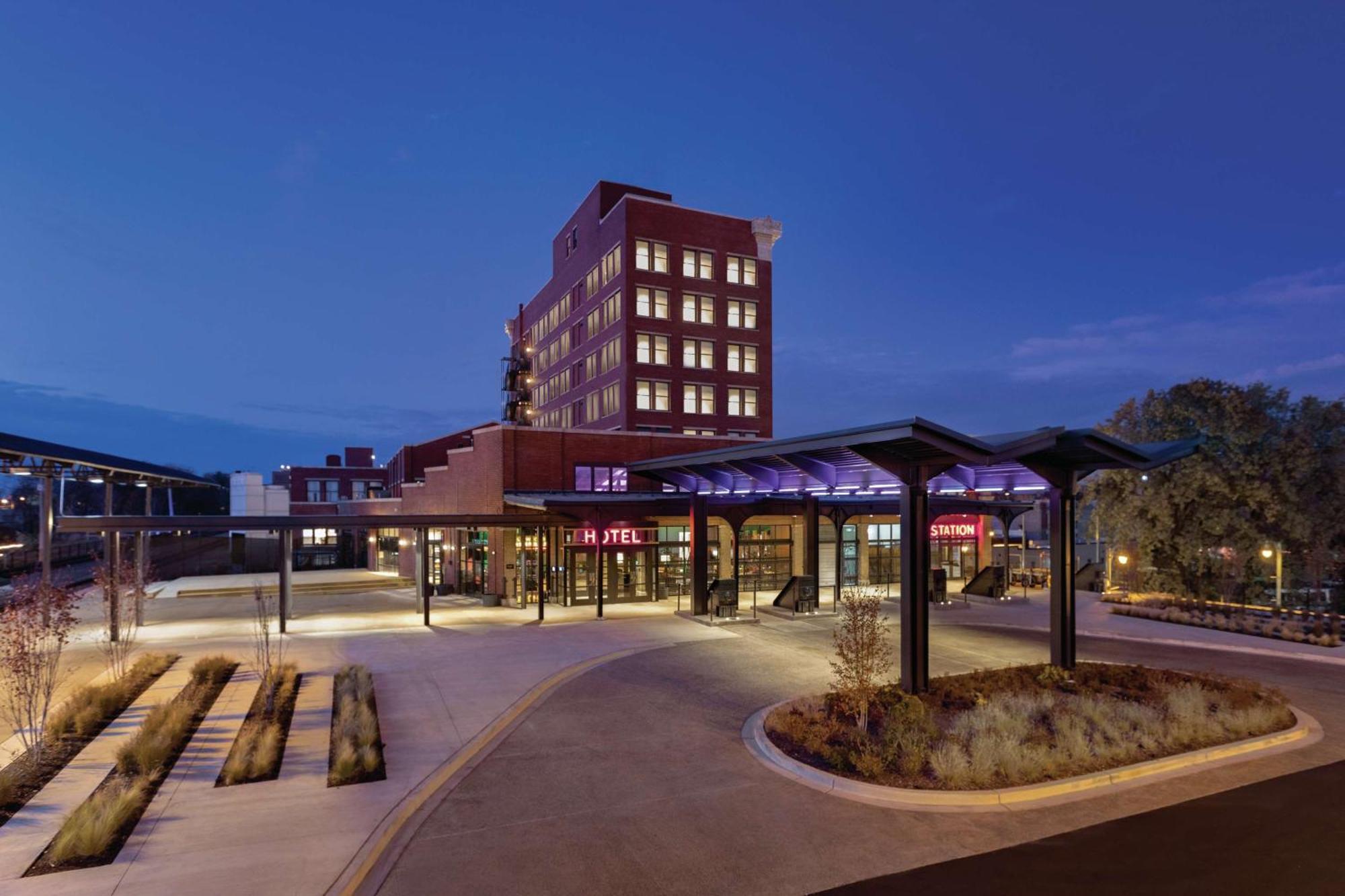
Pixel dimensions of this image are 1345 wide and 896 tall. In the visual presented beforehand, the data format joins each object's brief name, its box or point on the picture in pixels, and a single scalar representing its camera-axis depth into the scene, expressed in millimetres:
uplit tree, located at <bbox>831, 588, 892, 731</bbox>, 12602
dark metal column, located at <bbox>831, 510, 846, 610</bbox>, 32619
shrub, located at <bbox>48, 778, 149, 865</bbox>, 8359
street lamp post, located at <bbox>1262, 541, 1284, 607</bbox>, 31062
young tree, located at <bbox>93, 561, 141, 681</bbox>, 17781
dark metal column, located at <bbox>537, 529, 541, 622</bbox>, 26562
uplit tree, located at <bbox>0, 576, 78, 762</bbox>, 11594
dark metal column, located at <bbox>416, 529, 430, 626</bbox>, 28266
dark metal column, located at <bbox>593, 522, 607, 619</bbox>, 28091
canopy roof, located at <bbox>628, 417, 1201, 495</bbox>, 14484
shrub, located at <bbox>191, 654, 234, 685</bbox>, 16703
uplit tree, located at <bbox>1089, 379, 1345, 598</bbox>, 28984
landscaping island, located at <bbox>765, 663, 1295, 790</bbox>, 10695
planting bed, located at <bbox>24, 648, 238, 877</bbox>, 8352
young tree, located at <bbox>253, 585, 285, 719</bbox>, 14258
